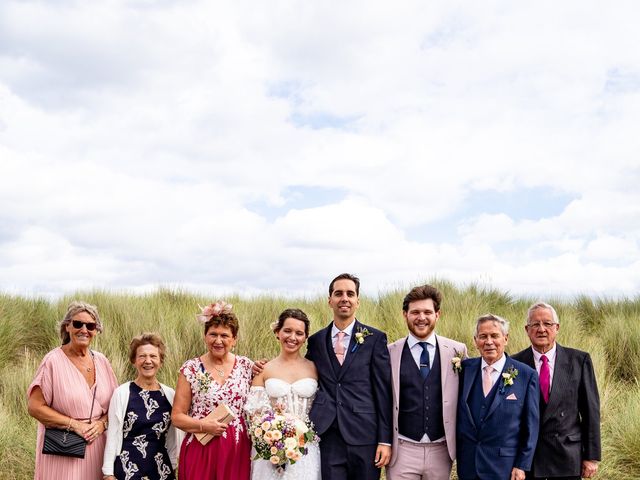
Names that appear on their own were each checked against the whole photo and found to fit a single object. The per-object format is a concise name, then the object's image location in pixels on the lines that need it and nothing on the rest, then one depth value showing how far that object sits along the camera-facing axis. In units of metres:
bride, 5.32
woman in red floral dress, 5.38
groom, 5.29
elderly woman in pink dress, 5.45
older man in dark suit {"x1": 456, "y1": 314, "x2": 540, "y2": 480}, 5.13
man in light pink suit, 5.27
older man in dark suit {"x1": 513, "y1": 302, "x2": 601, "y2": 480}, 5.39
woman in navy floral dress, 5.41
